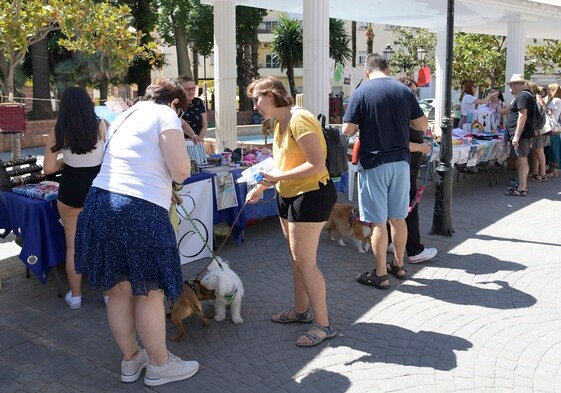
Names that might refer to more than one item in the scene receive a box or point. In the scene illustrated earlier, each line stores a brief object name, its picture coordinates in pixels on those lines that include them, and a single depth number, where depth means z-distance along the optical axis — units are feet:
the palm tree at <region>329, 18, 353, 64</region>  99.30
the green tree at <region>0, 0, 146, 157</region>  22.16
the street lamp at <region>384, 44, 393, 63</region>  83.82
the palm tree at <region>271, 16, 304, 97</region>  96.07
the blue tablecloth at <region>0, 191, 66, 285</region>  15.58
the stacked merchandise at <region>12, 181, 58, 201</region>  15.87
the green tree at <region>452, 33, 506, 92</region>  87.97
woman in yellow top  11.60
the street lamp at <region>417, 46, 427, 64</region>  80.11
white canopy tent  30.78
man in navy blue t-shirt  15.08
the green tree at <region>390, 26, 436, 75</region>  130.31
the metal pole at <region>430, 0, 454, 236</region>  21.21
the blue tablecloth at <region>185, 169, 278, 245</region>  20.31
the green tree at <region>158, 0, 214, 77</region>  86.02
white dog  13.62
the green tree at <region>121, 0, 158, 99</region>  83.21
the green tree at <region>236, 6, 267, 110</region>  86.33
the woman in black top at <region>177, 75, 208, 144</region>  22.33
